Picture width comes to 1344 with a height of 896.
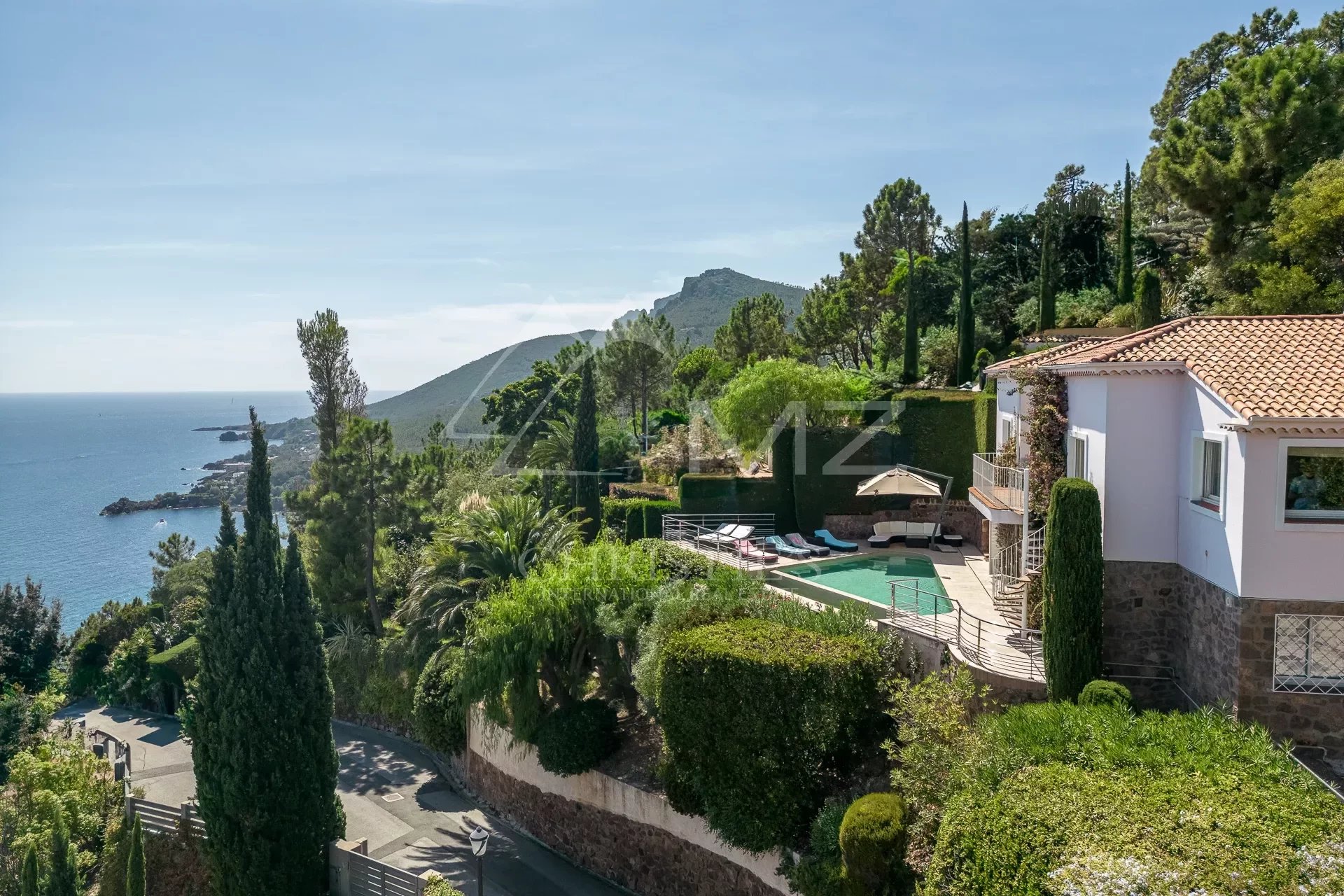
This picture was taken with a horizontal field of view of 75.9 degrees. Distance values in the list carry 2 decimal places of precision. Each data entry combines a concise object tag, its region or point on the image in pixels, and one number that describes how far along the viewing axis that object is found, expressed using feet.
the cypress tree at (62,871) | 52.80
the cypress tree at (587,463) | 94.43
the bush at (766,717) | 40.81
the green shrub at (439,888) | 48.47
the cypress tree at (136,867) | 52.01
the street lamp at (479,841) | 40.50
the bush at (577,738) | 54.49
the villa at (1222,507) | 35.96
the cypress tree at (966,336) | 106.22
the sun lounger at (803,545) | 73.92
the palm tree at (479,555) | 67.15
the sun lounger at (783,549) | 73.41
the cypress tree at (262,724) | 53.36
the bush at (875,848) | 35.22
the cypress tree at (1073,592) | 41.01
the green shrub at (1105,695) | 37.91
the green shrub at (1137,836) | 24.80
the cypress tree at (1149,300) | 83.20
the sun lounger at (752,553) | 70.90
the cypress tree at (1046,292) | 100.42
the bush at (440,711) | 68.74
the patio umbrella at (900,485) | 75.66
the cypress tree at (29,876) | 52.13
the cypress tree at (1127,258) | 101.24
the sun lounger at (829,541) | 76.28
